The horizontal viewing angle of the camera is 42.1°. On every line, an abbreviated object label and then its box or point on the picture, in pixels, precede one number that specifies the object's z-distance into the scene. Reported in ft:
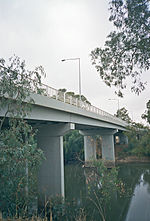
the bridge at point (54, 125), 37.68
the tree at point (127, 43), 28.63
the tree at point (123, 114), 217.19
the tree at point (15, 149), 19.20
